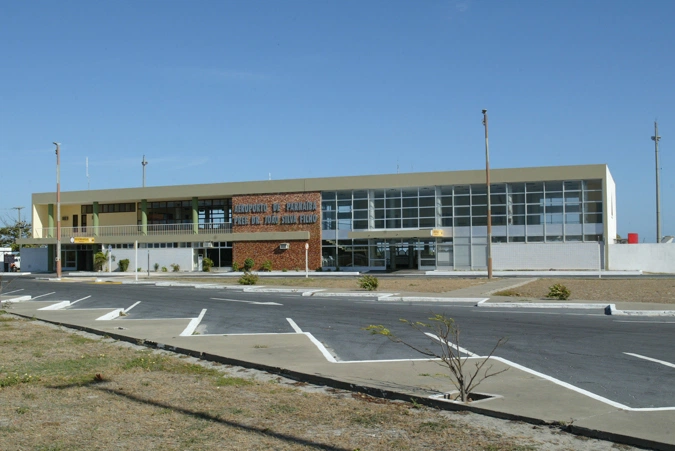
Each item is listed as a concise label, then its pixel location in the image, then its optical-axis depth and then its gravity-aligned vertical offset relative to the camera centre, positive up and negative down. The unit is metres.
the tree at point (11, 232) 99.50 +2.55
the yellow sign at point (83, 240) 63.25 +0.80
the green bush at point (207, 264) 57.88 -1.50
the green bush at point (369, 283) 28.78 -1.67
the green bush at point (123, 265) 61.22 -1.57
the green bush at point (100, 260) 62.06 -1.10
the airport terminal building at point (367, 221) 49.32 +1.95
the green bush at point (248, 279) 34.78 -1.75
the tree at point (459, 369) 7.73 -1.86
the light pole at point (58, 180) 48.36 +5.07
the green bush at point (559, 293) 22.86 -1.75
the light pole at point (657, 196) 60.38 +4.06
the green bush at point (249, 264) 55.62 -1.48
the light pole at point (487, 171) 37.44 +4.14
